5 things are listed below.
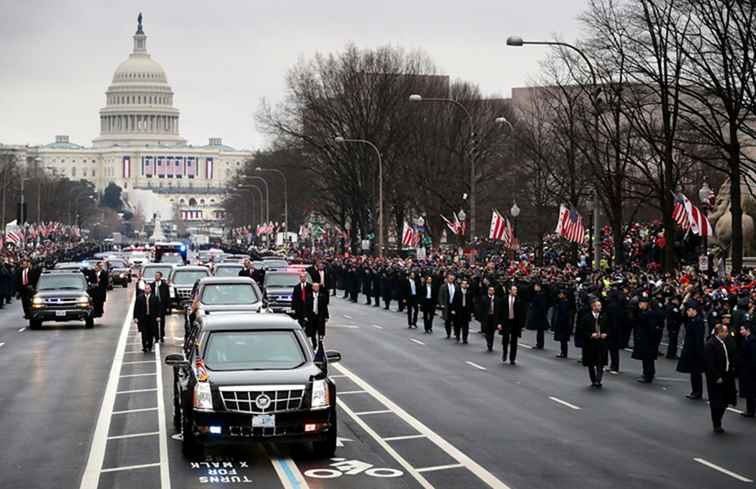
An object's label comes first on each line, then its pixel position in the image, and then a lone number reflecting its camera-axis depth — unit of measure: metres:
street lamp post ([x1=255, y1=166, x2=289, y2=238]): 108.19
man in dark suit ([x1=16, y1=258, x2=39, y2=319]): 40.92
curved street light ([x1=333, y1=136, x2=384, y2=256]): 68.19
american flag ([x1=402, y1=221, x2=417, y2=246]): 64.44
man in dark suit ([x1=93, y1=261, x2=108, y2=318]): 41.88
